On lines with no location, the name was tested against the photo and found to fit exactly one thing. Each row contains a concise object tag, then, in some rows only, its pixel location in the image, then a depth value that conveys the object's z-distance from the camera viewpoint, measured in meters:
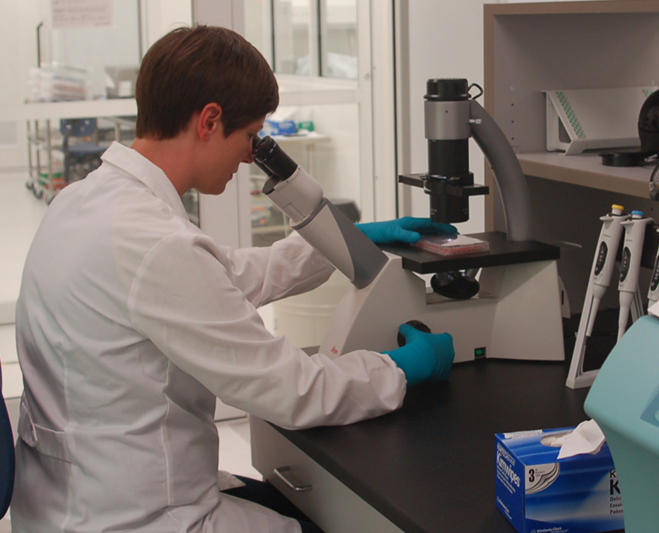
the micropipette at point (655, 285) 1.14
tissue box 0.87
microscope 1.32
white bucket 3.07
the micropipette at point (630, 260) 1.23
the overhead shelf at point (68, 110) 2.74
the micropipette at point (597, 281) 1.27
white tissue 0.86
